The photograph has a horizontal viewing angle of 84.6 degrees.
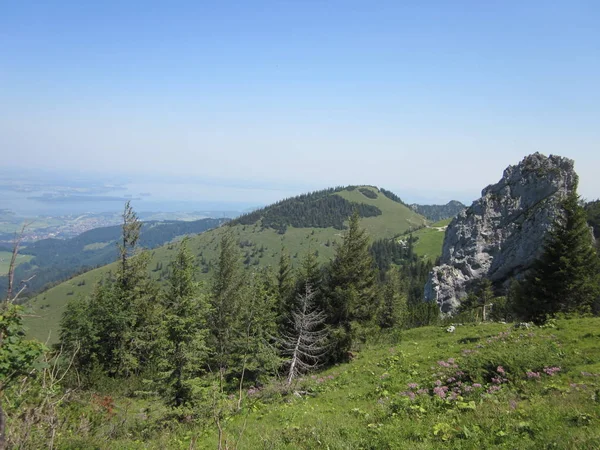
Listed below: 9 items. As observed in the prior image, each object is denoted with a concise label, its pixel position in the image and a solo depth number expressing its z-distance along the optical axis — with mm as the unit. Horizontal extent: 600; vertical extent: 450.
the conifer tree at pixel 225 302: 33897
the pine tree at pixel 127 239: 34281
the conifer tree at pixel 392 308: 60500
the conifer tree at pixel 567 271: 30344
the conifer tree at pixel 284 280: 37722
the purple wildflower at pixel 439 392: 12795
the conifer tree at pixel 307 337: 27062
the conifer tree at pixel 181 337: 19578
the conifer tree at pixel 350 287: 28766
